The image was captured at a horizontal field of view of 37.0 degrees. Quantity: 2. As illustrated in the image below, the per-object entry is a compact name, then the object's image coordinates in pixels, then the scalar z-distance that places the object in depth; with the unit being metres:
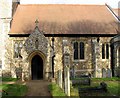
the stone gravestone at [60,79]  13.37
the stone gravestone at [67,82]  10.50
